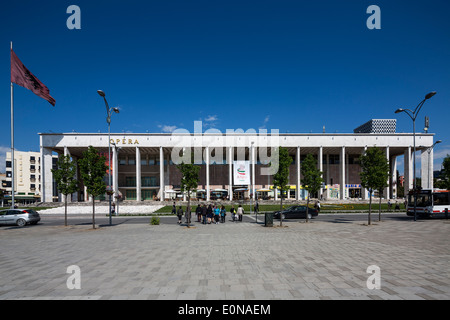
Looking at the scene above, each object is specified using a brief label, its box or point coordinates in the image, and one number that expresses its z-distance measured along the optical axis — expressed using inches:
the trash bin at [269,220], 688.4
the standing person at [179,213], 799.3
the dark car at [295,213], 925.6
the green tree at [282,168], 701.3
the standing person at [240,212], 838.5
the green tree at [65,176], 712.5
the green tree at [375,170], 725.3
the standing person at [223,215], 805.5
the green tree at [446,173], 847.3
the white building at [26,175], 3135.3
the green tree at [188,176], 687.7
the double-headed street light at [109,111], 784.1
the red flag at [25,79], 641.6
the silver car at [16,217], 741.3
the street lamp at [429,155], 2050.9
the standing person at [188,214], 697.0
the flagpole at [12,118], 661.3
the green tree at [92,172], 683.4
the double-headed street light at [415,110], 764.9
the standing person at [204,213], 767.7
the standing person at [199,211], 822.1
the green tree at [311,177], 774.5
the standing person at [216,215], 798.2
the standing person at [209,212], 781.9
